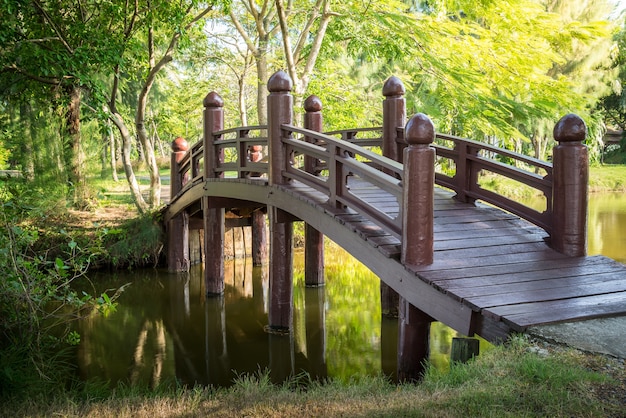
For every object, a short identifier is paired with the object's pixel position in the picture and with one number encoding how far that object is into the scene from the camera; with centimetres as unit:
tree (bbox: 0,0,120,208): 997
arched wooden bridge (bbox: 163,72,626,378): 445
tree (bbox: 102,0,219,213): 1063
